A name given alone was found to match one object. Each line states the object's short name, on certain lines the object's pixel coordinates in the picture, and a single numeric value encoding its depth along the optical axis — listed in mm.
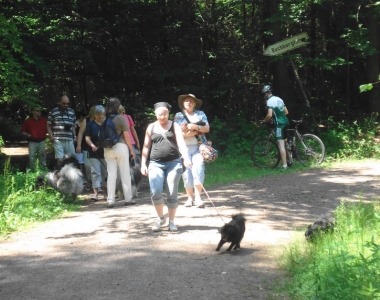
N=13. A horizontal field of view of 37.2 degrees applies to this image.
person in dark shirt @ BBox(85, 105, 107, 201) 11227
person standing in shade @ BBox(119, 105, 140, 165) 11749
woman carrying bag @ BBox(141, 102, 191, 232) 7828
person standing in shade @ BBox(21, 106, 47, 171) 13180
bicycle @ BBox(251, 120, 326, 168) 14492
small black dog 6785
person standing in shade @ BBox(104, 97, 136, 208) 10164
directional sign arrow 16062
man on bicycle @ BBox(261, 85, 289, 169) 14273
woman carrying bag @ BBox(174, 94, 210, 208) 9484
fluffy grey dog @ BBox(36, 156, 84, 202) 10562
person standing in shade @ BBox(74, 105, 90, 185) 12188
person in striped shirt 12656
